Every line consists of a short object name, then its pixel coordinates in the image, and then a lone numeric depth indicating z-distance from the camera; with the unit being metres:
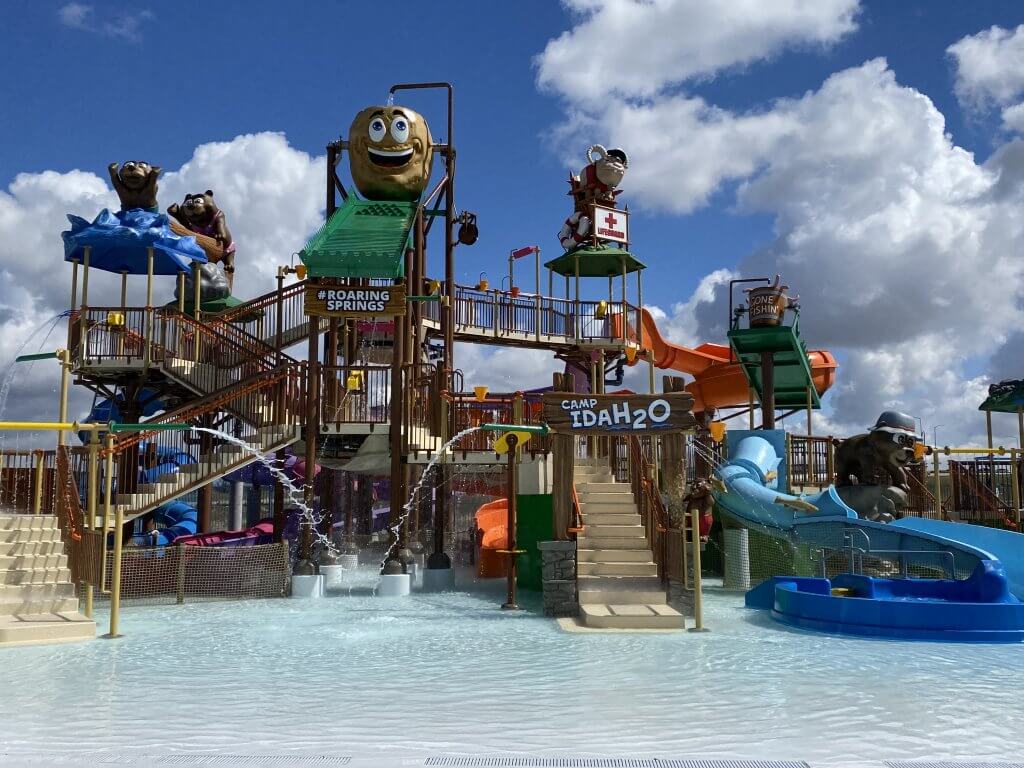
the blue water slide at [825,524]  14.12
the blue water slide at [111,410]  24.14
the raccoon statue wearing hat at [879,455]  18.89
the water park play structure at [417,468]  13.00
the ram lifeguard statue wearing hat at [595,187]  29.62
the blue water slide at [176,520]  22.67
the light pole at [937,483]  19.34
